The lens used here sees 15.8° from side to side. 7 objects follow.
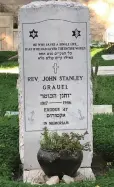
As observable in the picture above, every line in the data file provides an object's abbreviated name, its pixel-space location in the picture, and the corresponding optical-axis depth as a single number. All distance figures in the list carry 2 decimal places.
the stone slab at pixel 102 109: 6.43
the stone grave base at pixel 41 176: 4.39
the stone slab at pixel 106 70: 9.67
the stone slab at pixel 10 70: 9.93
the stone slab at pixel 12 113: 6.23
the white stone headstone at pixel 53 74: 4.46
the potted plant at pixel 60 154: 4.23
